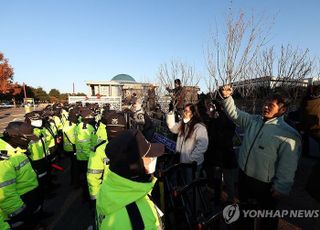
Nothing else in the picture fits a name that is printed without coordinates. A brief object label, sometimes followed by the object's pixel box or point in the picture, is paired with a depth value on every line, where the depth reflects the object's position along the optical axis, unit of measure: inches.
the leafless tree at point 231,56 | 177.5
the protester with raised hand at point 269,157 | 71.3
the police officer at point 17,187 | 79.5
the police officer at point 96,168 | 86.4
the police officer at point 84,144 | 142.9
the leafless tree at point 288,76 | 275.1
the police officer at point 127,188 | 38.3
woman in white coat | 103.4
